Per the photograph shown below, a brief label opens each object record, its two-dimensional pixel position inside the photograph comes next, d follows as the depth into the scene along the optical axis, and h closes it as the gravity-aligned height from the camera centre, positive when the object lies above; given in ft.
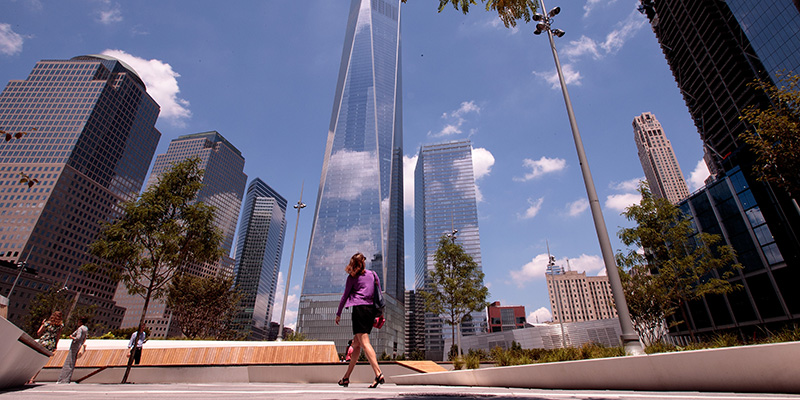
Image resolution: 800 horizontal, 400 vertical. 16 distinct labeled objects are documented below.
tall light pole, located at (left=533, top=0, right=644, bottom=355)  19.35 +6.19
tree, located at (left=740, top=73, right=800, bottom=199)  32.32 +19.62
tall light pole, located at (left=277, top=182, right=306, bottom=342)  80.52 +16.76
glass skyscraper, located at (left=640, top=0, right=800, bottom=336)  123.34 +118.37
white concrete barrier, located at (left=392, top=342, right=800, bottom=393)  12.19 -0.87
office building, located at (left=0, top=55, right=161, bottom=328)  377.50 +225.15
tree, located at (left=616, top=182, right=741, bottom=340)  60.59 +15.43
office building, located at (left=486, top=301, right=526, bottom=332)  501.56 +44.12
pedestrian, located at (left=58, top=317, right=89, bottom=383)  28.91 -0.69
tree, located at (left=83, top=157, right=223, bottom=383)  42.06 +13.43
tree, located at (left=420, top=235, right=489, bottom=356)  77.20 +13.53
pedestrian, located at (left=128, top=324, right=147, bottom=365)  34.39 +0.03
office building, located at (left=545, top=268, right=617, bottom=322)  504.43 +74.59
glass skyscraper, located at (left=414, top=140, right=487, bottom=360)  617.21 +205.19
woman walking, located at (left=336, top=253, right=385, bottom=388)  15.89 +2.04
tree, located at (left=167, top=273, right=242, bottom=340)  95.86 +11.89
